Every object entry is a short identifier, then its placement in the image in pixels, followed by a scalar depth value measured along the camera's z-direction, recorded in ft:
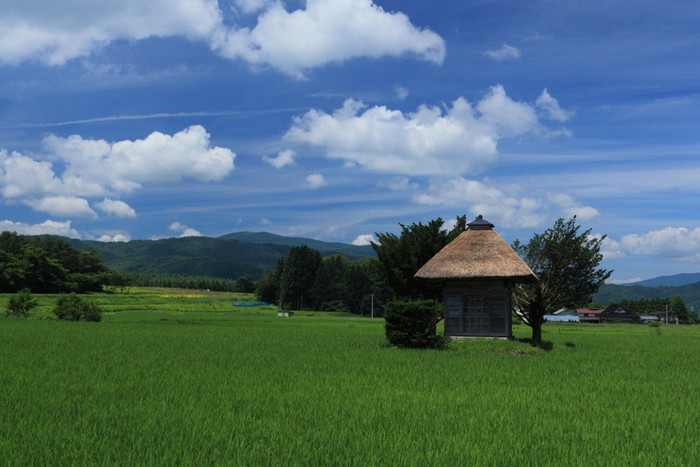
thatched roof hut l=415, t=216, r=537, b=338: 85.61
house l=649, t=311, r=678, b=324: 432.82
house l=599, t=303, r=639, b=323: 439.63
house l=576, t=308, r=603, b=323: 468.34
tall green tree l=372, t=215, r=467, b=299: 104.78
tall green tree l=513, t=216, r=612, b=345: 103.81
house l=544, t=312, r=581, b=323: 472.85
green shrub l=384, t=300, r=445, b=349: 79.41
